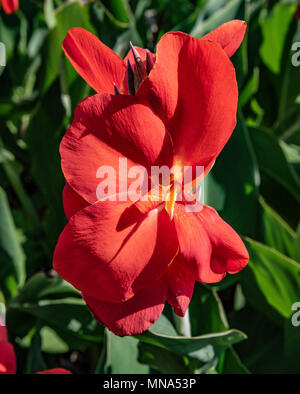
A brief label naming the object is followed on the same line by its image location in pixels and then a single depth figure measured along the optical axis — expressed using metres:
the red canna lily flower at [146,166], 0.40
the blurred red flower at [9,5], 0.68
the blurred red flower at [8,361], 0.47
